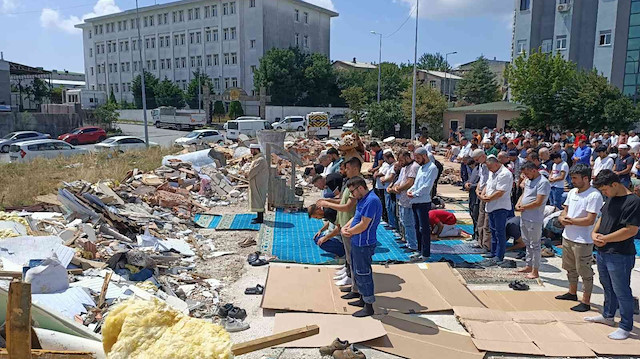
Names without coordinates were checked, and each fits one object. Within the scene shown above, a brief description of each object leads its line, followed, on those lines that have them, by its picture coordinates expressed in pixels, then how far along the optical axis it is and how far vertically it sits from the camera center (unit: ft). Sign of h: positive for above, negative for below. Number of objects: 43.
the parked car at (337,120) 178.39 -2.72
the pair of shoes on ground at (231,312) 19.71 -8.18
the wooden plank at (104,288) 19.20 -7.31
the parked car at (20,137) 98.93 -5.86
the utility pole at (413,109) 87.51 +0.84
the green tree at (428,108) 114.73 +1.32
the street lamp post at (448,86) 239.38 +13.83
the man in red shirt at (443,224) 32.60 -7.41
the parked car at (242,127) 123.75 -3.94
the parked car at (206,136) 106.01 -5.65
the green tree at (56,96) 218.44 +6.19
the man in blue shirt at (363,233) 18.52 -4.62
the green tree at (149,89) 205.26 +9.39
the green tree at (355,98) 161.42 +5.09
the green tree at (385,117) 118.32 -0.93
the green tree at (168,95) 202.18 +6.60
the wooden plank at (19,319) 9.37 -4.07
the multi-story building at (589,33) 117.91 +21.86
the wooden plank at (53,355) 9.76 -4.96
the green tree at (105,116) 142.41 -1.74
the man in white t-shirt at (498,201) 25.80 -4.60
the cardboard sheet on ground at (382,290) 20.45 -8.03
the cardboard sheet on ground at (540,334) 16.88 -8.03
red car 116.67 -6.37
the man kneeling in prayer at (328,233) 23.02 -6.03
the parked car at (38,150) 73.10 -6.31
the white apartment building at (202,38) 201.87 +33.01
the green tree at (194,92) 200.95 +7.88
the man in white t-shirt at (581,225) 19.11 -4.35
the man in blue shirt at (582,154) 48.34 -3.87
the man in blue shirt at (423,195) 27.20 -4.57
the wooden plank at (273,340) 9.86 -4.78
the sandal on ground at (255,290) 22.49 -8.30
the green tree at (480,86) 186.91 +10.88
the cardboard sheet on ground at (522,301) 20.79 -8.22
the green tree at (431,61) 326.57 +35.80
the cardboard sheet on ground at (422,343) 16.76 -8.21
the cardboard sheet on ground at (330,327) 17.30 -8.06
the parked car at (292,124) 150.71 -3.69
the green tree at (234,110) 180.65 +0.58
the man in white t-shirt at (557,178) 33.99 -4.35
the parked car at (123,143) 87.92 -6.16
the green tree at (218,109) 186.39 +0.72
